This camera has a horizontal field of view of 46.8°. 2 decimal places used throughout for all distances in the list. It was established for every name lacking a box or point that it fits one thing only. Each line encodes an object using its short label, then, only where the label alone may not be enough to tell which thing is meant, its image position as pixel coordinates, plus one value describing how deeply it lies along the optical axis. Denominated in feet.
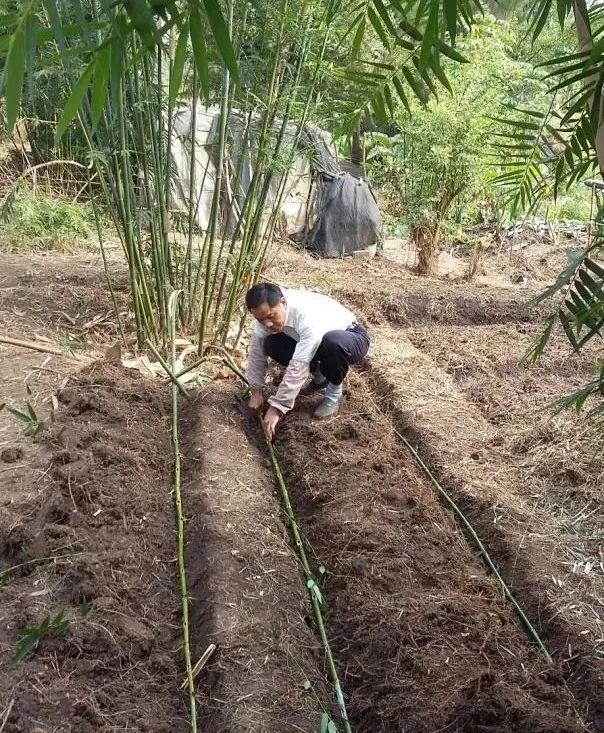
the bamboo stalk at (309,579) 7.21
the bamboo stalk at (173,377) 12.27
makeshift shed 25.96
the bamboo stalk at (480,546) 7.98
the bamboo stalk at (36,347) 13.74
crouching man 11.00
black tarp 26.11
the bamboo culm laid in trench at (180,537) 7.07
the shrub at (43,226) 22.49
